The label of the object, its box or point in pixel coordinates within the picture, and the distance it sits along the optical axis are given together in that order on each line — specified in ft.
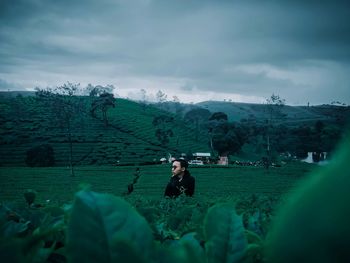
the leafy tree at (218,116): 294.62
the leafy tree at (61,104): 188.34
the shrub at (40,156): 192.03
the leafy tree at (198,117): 315.66
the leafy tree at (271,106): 233.35
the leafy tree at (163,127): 241.76
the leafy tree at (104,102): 259.39
